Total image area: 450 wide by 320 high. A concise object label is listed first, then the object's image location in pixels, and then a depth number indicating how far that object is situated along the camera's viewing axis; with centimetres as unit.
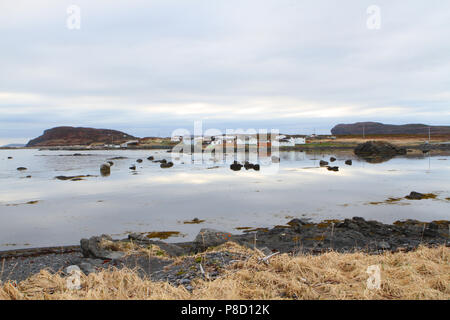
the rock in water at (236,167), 4534
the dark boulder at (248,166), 4681
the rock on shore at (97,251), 1013
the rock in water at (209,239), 1039
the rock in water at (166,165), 5054
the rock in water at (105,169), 4223
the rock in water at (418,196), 2130
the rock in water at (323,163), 4821
